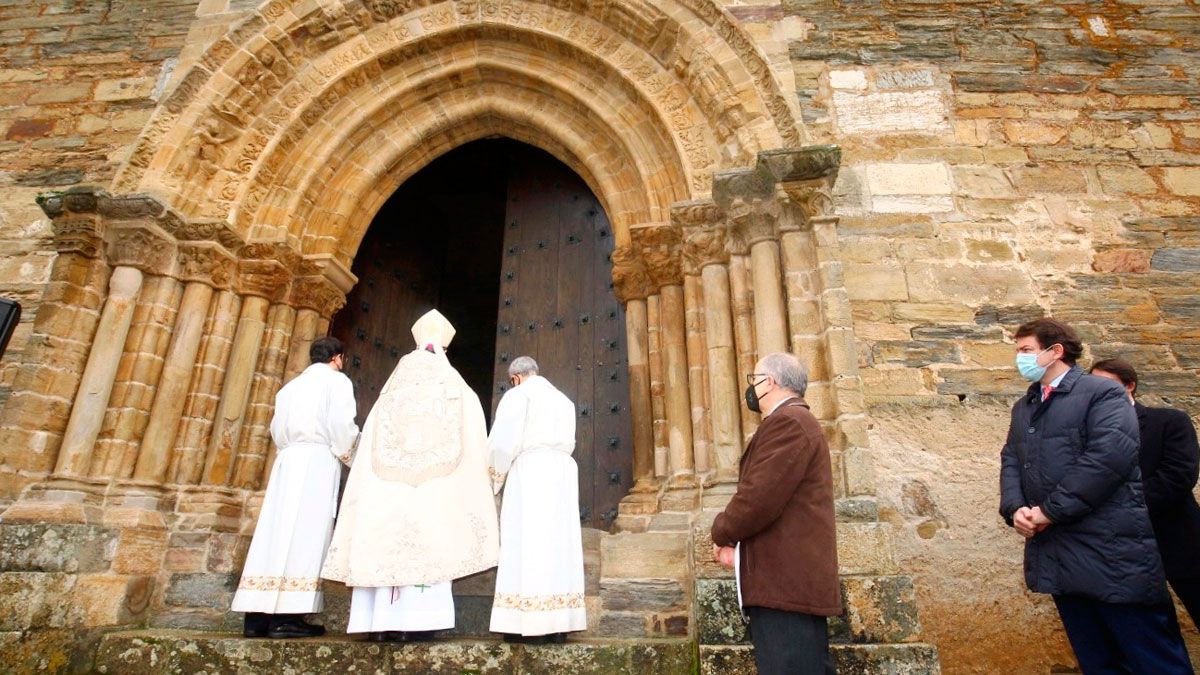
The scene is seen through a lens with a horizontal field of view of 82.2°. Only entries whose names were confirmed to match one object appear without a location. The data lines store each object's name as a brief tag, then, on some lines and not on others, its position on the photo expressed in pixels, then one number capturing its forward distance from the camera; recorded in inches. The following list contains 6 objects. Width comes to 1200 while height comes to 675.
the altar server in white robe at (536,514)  126.9
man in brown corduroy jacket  92.0
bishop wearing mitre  130.6
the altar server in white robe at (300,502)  140.0
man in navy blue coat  99.6
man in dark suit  115.9
